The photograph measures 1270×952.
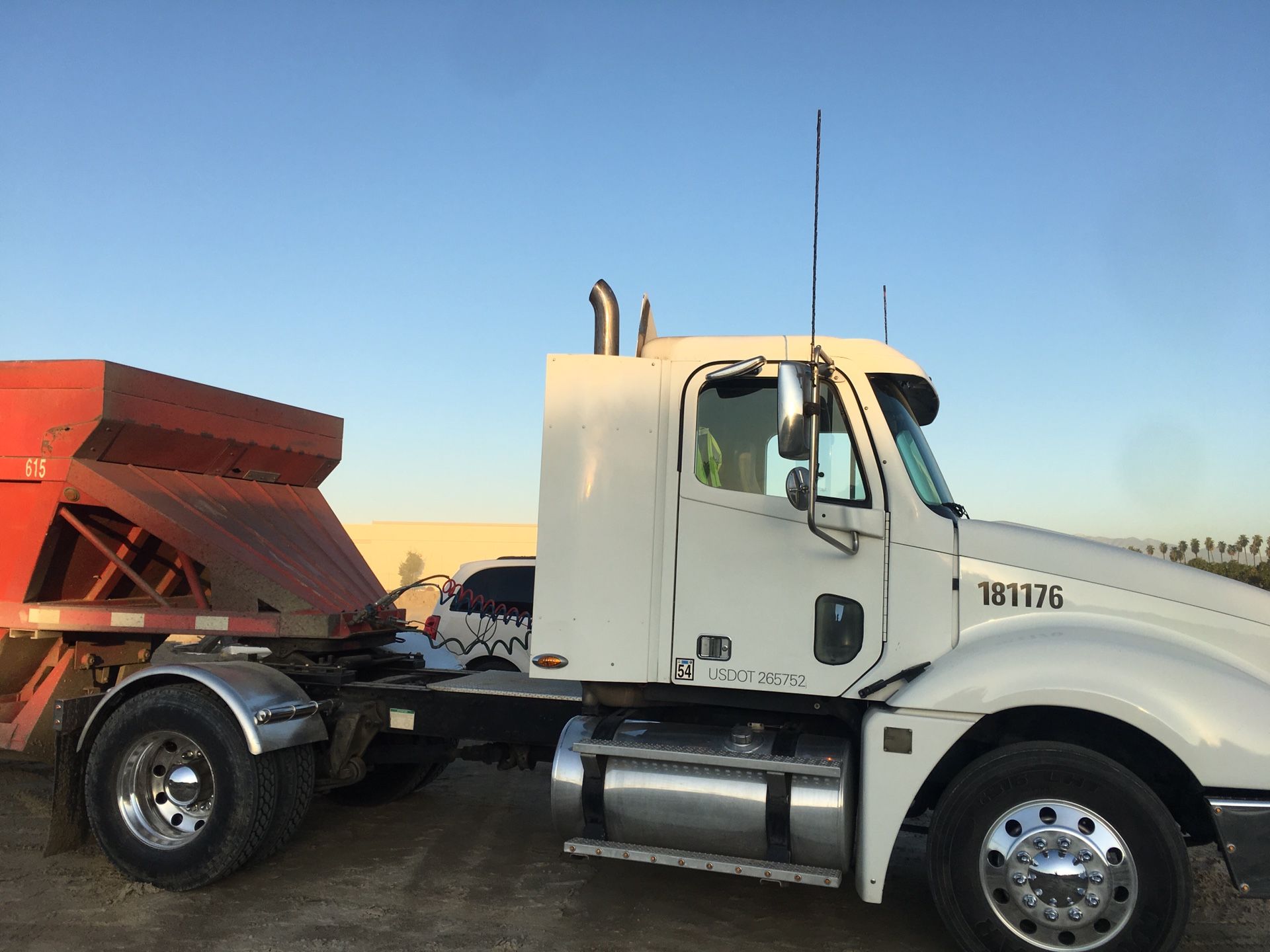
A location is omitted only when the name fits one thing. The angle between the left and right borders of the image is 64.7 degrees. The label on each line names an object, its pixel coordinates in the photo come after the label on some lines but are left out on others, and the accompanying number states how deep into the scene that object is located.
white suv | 12.11
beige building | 66.31
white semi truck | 4.34
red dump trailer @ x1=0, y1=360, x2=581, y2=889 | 5.75
